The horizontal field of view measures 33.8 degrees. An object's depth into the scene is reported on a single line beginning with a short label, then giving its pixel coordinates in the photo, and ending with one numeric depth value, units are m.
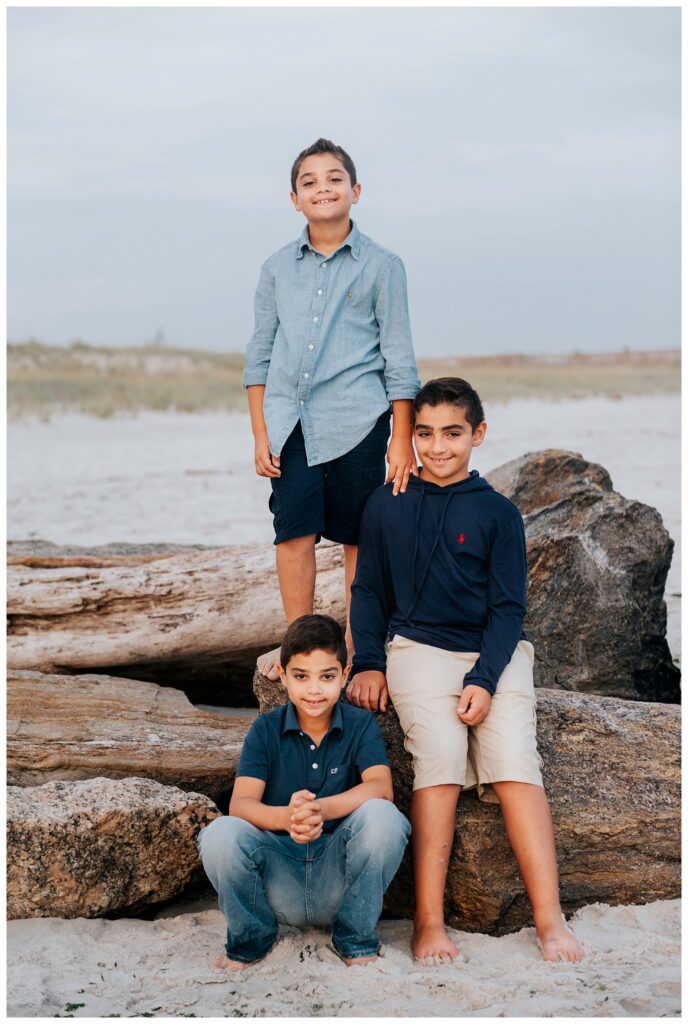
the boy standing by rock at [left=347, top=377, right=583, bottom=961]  3.62
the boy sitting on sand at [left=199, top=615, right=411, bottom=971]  3.40
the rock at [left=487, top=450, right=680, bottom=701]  5.29
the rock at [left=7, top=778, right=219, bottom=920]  3.88
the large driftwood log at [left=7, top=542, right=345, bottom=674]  5.54
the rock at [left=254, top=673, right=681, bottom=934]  3.80
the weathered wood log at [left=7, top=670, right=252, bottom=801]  4.64
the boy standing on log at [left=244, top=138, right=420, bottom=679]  4.30
